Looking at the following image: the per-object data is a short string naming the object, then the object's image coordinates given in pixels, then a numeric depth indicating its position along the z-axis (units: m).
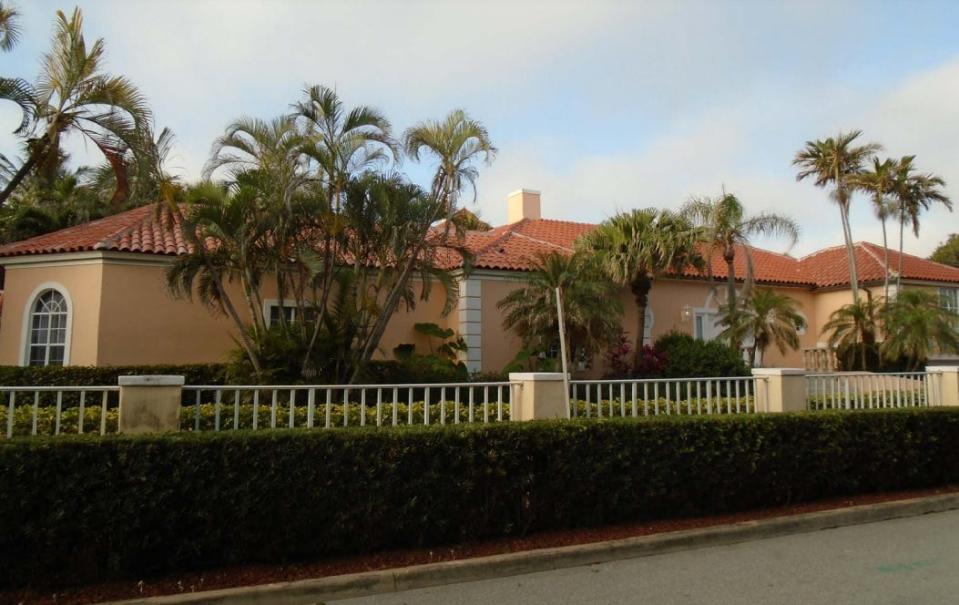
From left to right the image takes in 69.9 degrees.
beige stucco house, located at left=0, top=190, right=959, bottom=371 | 13.94
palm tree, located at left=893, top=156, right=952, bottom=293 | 20.50
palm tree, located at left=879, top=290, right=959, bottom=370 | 17.09
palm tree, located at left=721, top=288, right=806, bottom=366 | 16.52
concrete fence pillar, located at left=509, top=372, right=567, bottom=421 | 7.27
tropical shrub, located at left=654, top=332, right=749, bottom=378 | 16.09
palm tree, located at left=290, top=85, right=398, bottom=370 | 10.99
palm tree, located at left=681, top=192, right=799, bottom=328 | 16.36
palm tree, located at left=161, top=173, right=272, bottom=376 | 10.25
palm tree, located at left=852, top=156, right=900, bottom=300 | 20.52
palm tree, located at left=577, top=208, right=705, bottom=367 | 15.73
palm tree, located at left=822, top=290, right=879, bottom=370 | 18.86
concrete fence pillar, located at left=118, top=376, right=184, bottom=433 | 5.62
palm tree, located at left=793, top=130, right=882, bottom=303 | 20.64
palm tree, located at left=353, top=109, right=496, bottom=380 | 11.48
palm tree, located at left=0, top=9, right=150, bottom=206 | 9.56
